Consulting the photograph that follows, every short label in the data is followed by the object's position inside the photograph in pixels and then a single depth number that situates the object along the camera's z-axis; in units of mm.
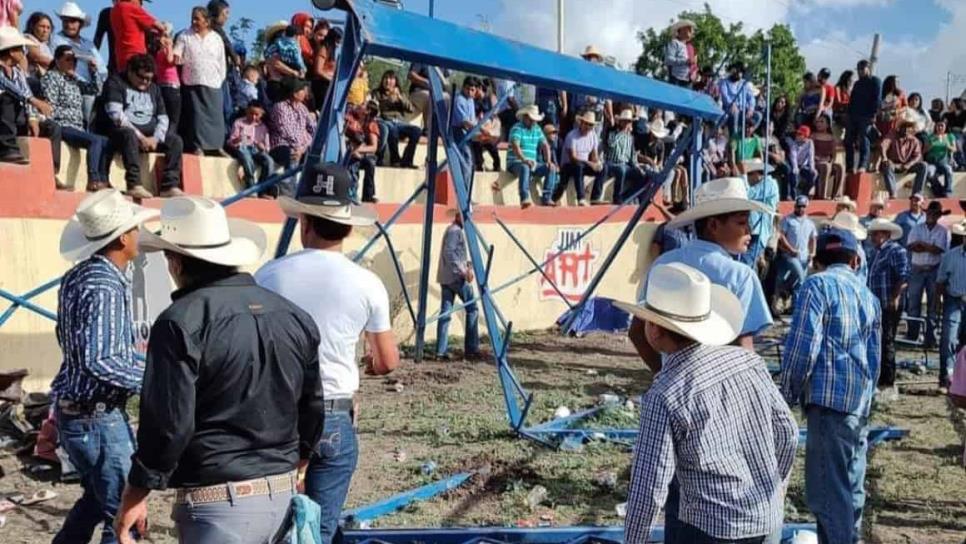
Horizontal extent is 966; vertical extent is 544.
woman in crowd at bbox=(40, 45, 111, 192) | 8883
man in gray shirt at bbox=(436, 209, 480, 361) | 11195
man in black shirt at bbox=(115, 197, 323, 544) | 2635
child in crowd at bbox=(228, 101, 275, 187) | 10510
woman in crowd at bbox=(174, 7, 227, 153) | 9969
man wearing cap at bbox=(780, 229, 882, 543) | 4348
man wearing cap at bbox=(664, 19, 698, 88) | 16500
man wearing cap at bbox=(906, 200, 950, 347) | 11688
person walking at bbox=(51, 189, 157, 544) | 3512
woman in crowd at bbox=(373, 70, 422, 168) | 13312
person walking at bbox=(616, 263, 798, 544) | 2871
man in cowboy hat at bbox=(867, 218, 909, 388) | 9720
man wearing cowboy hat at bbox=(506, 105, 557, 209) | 14172
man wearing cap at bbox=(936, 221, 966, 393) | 10039
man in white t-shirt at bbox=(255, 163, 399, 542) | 3457
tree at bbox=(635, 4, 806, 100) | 45469
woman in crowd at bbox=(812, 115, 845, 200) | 18469
